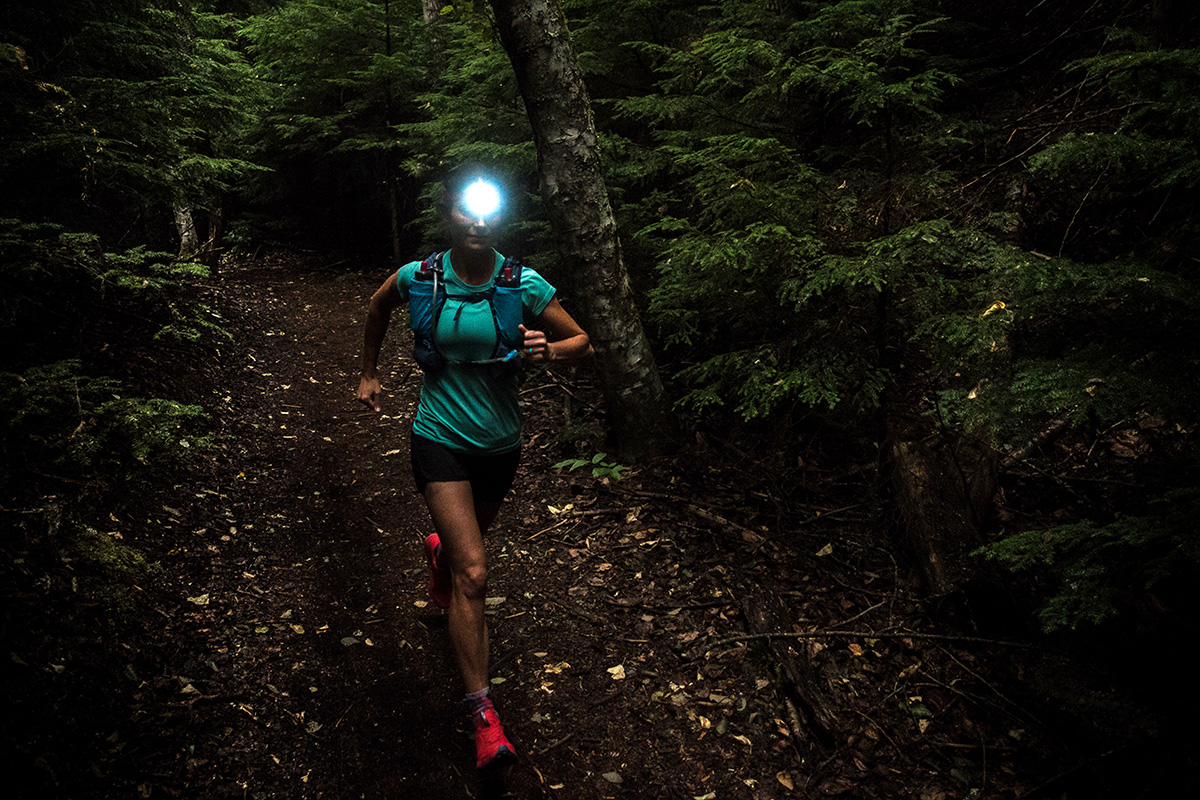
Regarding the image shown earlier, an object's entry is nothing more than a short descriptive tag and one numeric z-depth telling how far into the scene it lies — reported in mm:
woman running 3170
